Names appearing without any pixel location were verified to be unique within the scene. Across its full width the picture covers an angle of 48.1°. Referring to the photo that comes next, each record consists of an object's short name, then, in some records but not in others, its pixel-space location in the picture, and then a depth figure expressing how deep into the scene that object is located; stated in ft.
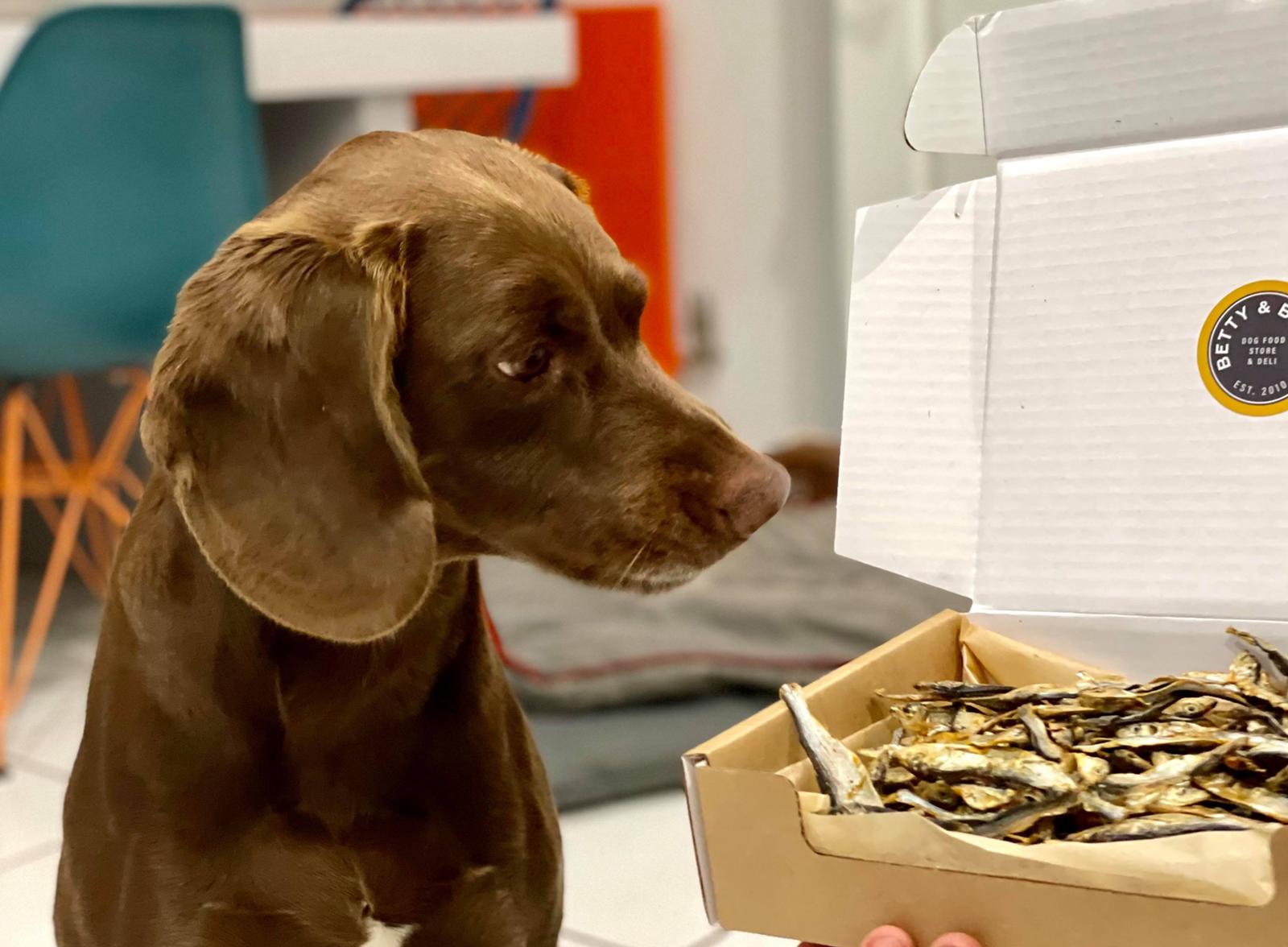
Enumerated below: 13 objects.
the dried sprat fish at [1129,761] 2.82
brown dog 3.05
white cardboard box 3.02
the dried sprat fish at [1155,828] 2.47
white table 7.81
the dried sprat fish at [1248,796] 2.55
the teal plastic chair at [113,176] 6.48
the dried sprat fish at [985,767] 2.71
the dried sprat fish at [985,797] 2.72
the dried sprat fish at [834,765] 2.75
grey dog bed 6.33
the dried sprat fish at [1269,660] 2.86
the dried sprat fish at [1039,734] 2.80
